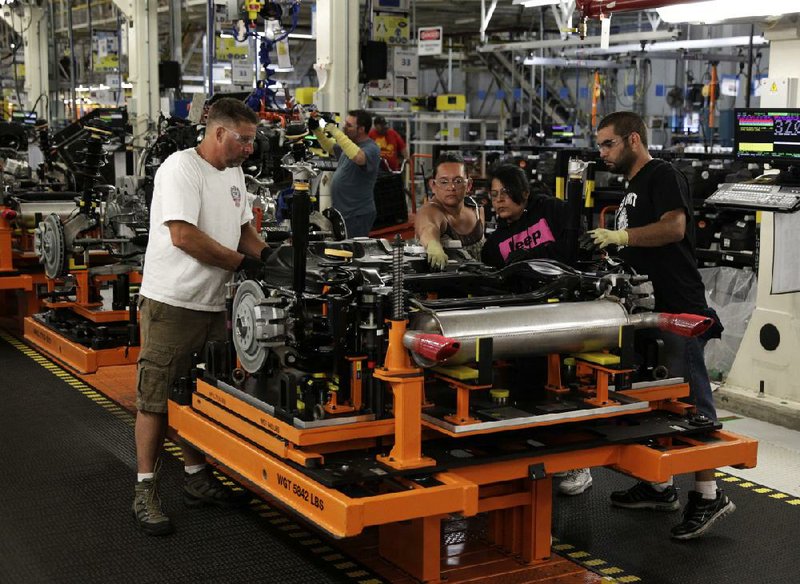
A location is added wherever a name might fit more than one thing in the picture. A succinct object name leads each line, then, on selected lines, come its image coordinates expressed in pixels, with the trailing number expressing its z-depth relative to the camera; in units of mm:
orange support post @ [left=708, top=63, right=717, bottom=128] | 13852
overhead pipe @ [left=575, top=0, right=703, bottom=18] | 6661
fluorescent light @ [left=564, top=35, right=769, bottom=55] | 11602
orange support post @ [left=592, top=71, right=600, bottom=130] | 15445
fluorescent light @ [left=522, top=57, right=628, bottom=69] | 14508
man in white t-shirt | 4504
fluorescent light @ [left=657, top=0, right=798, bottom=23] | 6047
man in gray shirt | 9391
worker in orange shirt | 13398
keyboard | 6105
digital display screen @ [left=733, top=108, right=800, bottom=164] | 6219
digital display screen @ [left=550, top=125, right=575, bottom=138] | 16031
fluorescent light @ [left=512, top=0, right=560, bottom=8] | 10227
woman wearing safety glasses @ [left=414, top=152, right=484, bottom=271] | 5305
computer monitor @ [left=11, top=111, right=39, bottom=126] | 13594
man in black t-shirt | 4645
